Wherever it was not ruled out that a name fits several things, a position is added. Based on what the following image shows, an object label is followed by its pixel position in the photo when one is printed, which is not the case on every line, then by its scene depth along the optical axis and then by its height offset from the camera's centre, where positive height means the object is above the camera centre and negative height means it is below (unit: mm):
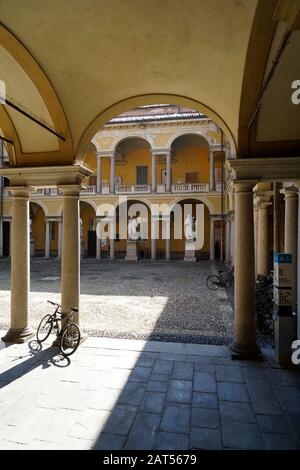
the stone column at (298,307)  5007 -1292
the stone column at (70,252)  5668 -372
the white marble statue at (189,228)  21844 +363
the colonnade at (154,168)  22119 +5105
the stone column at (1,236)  23953 -280
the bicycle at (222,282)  11247 -1954
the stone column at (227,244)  19348 -760
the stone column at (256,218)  9685 +493
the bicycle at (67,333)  5191 -1848
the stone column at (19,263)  5801 -604
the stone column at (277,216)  7312 +423
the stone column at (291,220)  6282 +280
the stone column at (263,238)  9055 -166
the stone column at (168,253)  22559 -1565
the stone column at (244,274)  5070 -725
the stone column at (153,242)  21970 -738
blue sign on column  4914 -427
